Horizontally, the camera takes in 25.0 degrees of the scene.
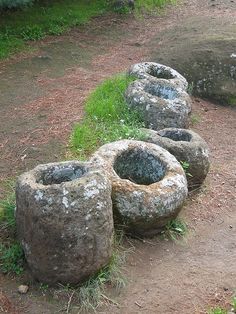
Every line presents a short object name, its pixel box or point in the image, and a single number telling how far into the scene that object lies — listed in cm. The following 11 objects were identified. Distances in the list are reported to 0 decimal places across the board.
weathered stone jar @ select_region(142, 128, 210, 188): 612
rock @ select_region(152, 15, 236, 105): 906
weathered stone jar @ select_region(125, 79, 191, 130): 727
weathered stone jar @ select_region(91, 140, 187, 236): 516
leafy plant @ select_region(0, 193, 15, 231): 519
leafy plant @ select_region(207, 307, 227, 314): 447
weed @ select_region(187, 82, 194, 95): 897
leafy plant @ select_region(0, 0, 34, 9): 918
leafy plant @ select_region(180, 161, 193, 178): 609
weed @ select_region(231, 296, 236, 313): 453
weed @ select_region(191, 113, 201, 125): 823
